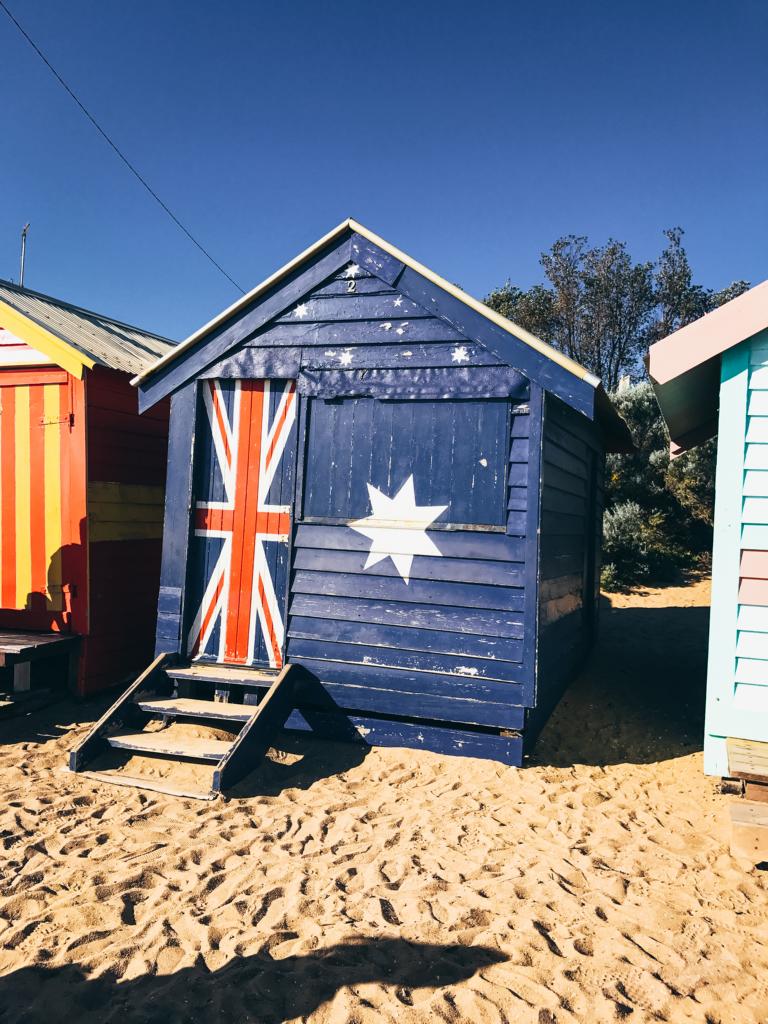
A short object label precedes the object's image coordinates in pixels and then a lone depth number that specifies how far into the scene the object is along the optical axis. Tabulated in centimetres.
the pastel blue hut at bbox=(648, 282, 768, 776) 473
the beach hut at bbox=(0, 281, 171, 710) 718
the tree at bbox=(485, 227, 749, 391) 2444
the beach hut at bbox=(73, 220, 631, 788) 583
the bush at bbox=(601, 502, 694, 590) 1467
